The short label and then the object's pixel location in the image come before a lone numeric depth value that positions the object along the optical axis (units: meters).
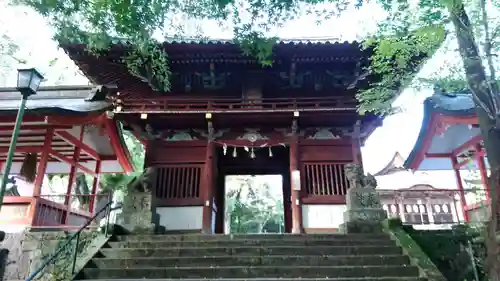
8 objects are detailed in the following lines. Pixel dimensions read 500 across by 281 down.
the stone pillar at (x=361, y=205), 8.22
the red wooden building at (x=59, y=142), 8.43
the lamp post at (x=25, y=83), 5.47
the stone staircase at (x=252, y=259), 6.09
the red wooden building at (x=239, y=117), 9.91
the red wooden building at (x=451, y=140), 9.53
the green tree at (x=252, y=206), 24.89
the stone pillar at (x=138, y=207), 8.36
